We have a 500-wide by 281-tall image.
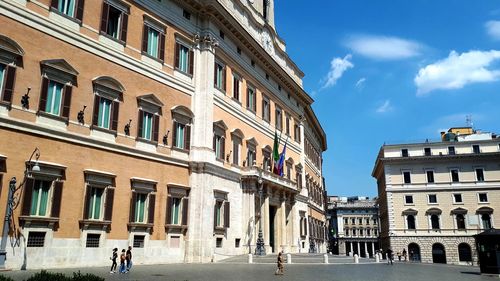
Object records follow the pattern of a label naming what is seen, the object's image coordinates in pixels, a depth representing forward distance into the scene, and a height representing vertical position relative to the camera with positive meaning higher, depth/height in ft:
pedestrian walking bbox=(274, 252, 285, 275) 59.31 -4.11
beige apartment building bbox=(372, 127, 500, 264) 184.55 +19.69
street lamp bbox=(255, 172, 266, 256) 90.99 -0.98
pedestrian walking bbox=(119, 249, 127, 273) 54.90 -3.39
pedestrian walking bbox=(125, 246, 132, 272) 57.77 -2.85
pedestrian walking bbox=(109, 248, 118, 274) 55.61 -3.44
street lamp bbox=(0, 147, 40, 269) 49.36 +2.72
